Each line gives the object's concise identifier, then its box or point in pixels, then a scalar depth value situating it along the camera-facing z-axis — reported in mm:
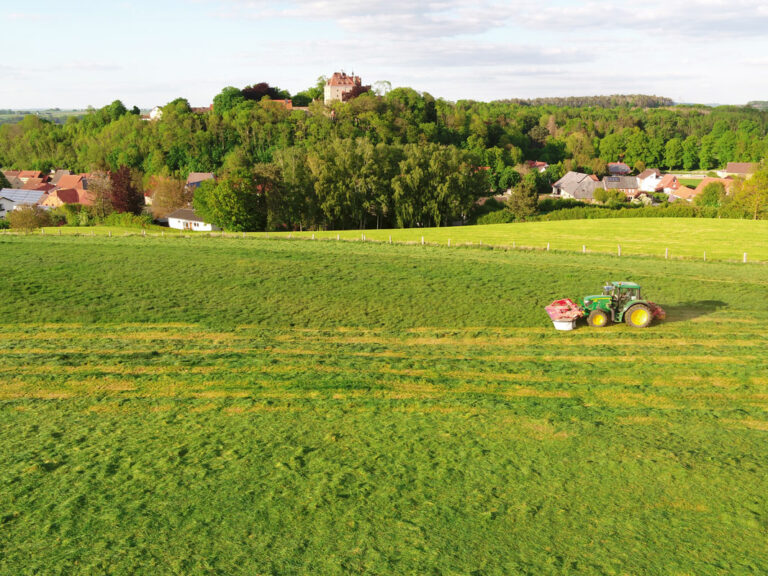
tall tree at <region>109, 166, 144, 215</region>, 95688
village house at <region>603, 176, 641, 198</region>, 152925
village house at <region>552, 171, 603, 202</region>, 147125
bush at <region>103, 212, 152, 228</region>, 86600
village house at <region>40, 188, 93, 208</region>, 133875
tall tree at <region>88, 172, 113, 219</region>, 95688
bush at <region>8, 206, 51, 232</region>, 85562
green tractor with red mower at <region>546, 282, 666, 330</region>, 26859
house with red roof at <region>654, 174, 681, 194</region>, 154075
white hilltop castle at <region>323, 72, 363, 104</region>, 195125
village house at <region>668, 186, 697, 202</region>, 136388
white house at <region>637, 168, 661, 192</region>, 165250
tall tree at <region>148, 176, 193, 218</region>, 110062
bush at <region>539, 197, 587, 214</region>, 100062
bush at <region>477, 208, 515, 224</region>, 94750
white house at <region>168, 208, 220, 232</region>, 95188
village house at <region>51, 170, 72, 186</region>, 176125
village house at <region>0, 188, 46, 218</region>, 128000
